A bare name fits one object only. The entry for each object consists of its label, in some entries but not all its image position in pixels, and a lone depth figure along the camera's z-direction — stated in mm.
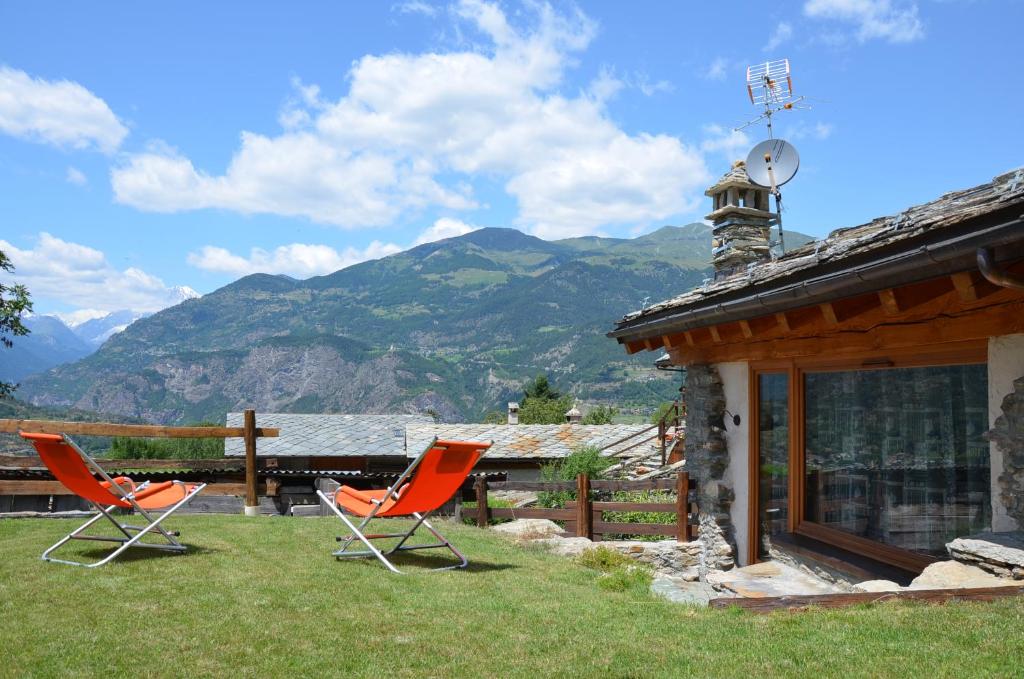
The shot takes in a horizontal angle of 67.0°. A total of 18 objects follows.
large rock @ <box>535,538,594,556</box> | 8266
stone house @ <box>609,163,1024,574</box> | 4805
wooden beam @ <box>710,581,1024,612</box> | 4176
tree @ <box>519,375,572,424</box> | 52853
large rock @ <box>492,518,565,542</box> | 9547
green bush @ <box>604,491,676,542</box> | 11867
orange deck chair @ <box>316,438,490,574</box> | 5863
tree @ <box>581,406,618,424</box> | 50562
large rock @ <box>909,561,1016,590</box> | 4418
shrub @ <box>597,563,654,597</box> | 5773
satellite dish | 11289
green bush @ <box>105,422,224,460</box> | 43997
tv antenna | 11953
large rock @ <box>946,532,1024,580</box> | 4379
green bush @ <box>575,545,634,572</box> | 7343
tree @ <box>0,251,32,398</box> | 22109
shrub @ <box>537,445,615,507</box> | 17891
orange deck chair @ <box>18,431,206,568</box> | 5559
